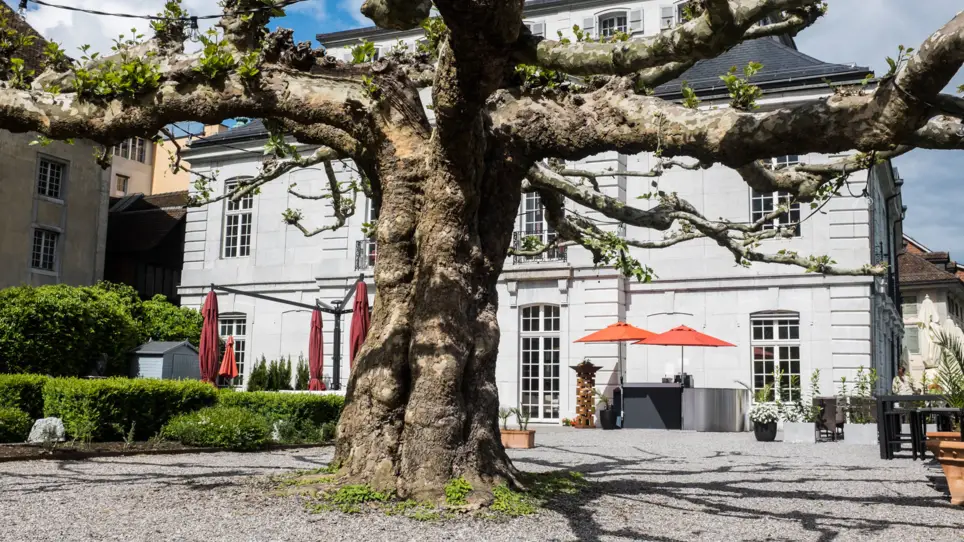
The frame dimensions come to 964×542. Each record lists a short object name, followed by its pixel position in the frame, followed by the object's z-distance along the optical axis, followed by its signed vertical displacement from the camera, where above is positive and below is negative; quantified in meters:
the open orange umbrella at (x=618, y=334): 19.75 +1.24
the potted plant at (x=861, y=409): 15.34 -0.30
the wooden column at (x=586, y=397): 20.86 -0.19
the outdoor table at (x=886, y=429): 11.12 -0.46
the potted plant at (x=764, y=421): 15.62 -0.52
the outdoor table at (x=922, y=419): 8.98 -0.32
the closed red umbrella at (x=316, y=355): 17.00 +0.57
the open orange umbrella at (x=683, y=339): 19.05 +1.12
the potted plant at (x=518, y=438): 13.41 -0.76
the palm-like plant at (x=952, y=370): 8.10 +0.24
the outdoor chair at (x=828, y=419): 16.34 -0.50
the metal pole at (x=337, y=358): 18.11 +0.54
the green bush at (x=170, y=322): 25.64 +1.76
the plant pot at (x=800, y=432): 15.51 -0.71
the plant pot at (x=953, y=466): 7.25 -0.59
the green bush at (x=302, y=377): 23.97 +0.19
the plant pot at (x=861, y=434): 15.27 -0.70
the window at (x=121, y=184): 43.12 +9.61
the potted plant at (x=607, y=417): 20.22 -0.64
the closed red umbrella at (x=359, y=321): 15.09 +1.10
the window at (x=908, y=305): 42.59 +4.28
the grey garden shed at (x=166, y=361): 19.02 +0.45
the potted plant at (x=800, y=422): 15.54 -0.52
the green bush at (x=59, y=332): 19.89 +1.09
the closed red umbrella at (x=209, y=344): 15.73 +0.68
